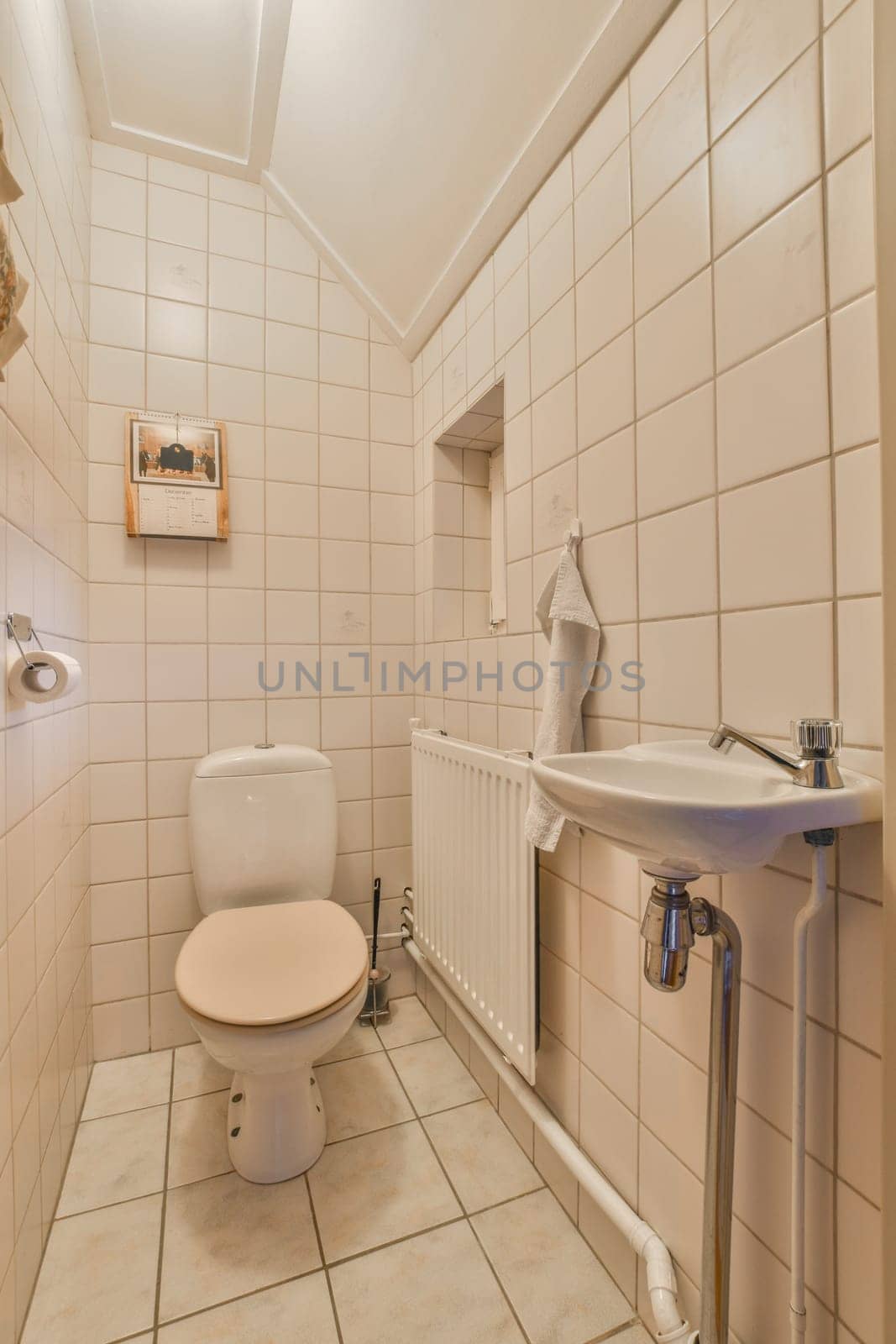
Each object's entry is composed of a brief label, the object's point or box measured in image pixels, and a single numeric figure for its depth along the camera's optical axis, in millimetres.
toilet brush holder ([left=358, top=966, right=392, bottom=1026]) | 1762
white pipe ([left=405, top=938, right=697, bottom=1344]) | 829
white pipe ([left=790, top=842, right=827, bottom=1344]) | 648
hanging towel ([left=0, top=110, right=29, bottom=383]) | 572
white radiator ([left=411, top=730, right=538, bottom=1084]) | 1184
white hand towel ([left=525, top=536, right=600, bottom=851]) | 1081
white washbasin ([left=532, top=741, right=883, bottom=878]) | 559
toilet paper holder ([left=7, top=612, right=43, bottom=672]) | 887
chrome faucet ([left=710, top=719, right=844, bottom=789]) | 598
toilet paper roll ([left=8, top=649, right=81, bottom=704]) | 906
